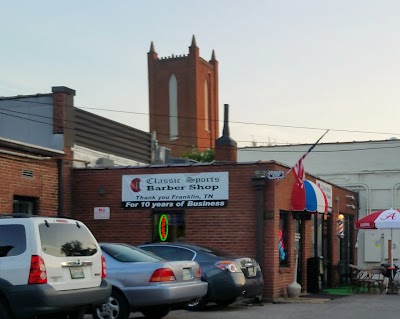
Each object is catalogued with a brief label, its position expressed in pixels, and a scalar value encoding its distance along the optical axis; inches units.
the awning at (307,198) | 740.6
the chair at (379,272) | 821.7
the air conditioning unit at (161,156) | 998.5
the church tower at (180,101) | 2554.1
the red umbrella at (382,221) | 812.0
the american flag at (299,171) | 704.3
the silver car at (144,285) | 445.7
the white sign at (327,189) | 848.6
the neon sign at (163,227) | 727.7
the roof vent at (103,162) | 835.9
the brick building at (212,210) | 679.7
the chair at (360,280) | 825.4
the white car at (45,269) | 354.6
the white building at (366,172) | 1135.6
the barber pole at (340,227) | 944.3
